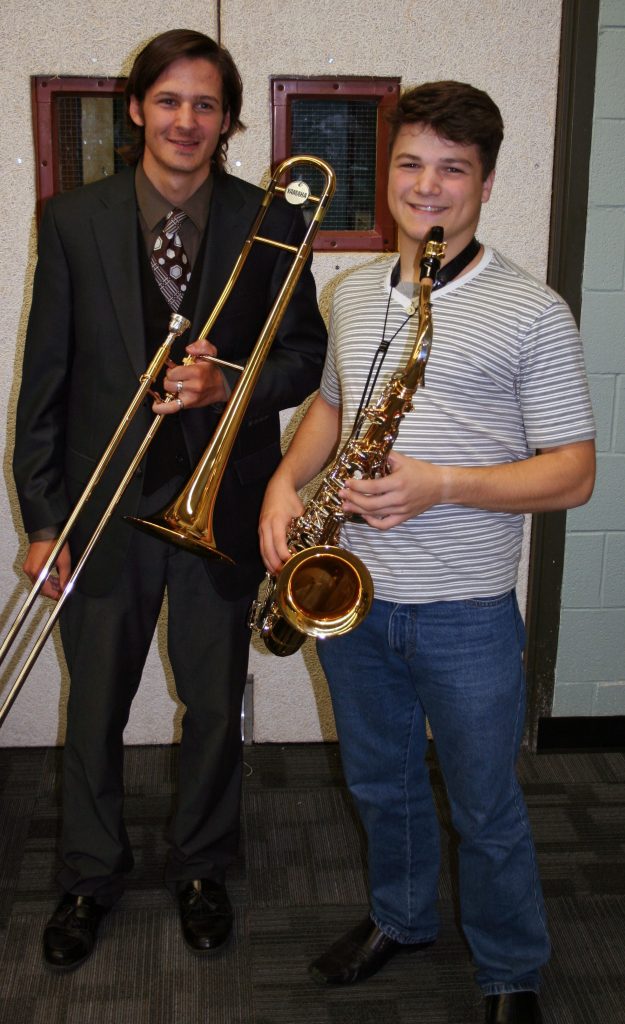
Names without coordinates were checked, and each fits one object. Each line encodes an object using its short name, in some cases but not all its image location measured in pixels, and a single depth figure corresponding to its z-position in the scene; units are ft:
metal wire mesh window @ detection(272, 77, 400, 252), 9.20
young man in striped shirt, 5.50
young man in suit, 6.75
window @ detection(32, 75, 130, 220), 9.02
